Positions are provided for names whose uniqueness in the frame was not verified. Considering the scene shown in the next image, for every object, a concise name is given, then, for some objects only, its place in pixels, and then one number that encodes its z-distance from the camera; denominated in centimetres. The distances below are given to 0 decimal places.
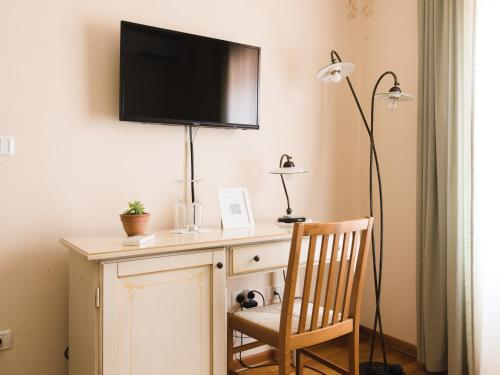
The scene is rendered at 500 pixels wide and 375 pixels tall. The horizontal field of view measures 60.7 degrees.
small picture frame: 223
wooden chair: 169
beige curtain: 224
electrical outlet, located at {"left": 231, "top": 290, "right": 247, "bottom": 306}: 243
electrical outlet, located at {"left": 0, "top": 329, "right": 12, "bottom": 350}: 182
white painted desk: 155
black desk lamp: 232
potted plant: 175
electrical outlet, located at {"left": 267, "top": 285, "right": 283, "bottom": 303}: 259
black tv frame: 198
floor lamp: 227
